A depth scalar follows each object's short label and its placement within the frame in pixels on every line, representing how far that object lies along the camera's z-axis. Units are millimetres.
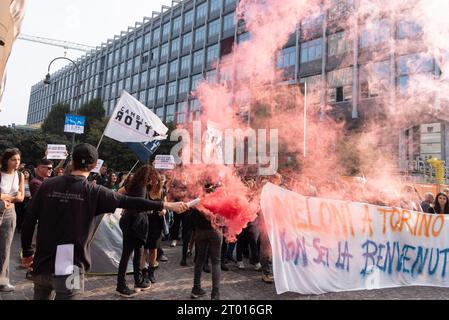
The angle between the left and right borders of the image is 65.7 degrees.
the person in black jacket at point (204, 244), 4762
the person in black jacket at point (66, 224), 2627
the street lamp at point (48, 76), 18344
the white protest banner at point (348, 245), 5207
